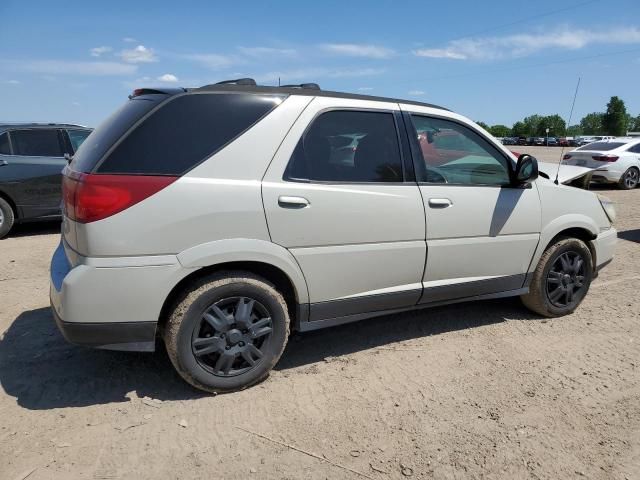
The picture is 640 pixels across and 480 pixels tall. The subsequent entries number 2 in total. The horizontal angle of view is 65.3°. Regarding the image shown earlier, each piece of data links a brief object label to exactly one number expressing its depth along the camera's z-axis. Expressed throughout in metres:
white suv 2.74
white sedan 13.47
